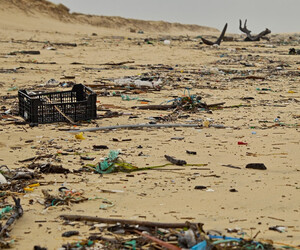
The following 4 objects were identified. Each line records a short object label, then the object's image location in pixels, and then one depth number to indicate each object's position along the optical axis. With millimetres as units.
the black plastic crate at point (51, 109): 11119
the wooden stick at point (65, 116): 11232
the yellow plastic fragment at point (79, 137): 10106
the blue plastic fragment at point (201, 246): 4825
